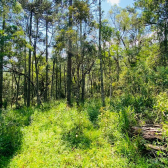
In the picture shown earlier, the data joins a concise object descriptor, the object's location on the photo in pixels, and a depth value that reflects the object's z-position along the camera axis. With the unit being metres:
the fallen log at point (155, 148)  3.06
